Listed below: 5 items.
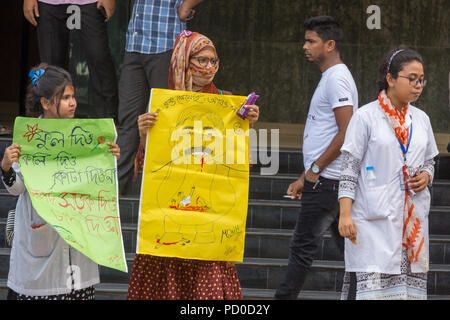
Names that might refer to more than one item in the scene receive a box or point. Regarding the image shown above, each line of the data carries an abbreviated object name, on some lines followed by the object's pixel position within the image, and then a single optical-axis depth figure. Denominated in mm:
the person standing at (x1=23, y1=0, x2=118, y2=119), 13937
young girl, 8203
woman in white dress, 8469
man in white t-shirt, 10148
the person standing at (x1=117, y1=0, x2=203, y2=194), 12562
